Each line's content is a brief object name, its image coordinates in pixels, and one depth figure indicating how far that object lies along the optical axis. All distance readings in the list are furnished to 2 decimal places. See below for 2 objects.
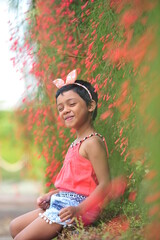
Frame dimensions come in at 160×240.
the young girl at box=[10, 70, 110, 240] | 2.77
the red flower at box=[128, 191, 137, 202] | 3.30
